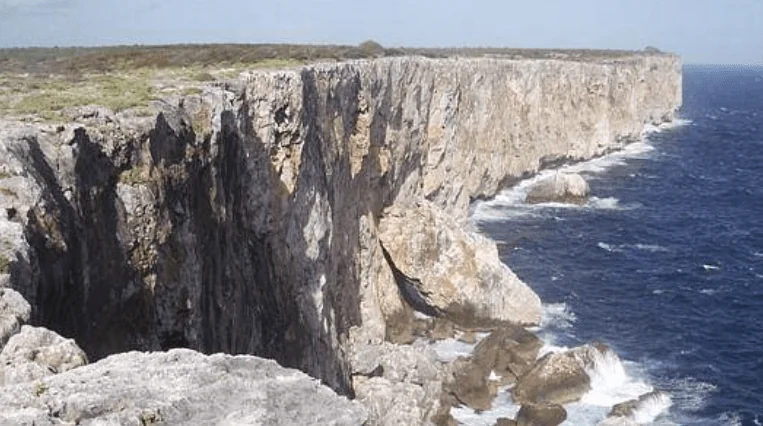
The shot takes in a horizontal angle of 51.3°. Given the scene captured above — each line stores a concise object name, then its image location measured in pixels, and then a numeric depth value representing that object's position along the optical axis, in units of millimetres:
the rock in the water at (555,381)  37031
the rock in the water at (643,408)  35500
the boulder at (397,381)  34375
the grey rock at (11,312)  10828
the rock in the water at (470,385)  36969
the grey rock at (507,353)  39488
